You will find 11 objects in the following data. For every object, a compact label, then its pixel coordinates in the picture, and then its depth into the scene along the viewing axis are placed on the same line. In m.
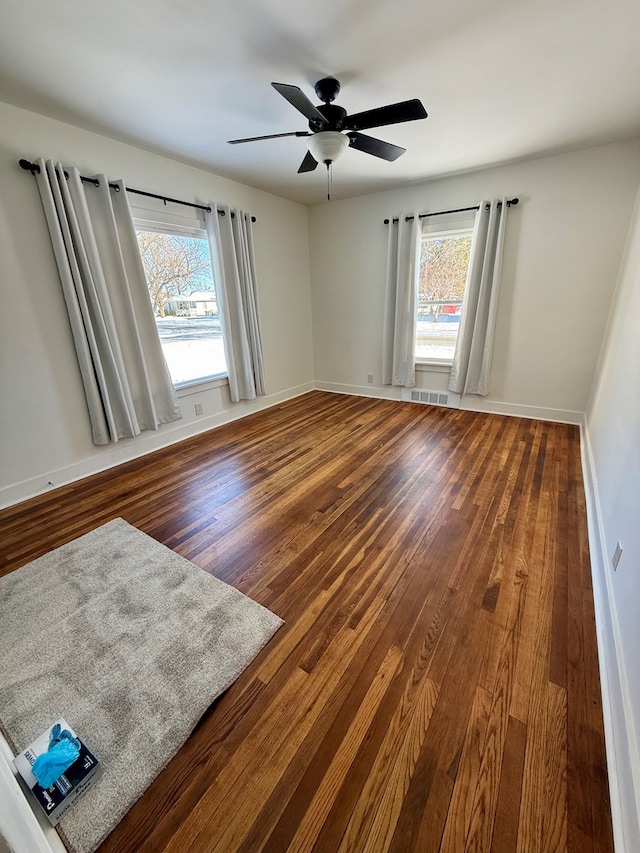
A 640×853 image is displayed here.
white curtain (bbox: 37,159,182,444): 2.51
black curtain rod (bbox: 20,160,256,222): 2.31
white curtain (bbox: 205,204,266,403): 3.62
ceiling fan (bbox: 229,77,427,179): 1.78
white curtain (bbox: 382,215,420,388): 4.09
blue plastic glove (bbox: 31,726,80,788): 0.98
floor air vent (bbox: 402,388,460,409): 4.41
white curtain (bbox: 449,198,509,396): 3.59
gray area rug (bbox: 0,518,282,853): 1.09
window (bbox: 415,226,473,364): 4.02
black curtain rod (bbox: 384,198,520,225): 3.46
